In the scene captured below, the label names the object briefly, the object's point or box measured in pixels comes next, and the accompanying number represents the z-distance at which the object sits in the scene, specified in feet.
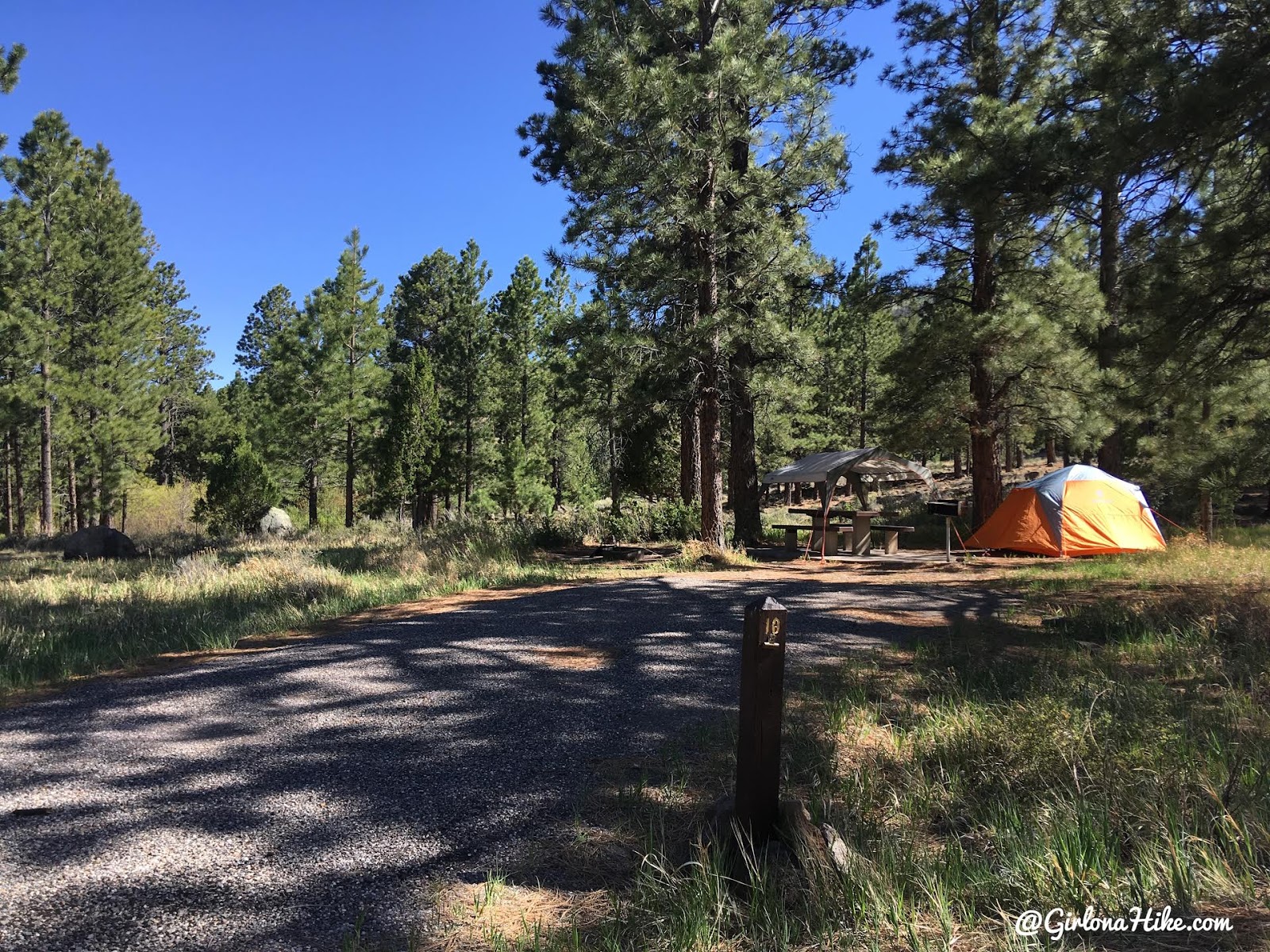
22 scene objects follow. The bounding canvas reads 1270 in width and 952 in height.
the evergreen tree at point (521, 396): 102.73
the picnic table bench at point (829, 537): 50.72
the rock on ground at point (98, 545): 66.95
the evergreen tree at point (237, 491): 94.53
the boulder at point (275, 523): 94.61
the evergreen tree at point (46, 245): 79.25
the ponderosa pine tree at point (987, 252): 36.99
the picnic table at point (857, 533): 49.83
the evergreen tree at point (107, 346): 87.30
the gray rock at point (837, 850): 8.87
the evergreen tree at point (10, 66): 43.55
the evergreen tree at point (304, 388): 101.96
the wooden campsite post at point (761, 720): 9.64
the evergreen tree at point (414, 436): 94.02
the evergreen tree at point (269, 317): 149.79
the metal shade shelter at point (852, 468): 50.57
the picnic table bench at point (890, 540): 50.80
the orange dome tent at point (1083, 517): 43.47
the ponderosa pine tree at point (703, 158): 39.29
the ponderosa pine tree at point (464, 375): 109.19
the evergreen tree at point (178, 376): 131.44
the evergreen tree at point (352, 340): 102.99
